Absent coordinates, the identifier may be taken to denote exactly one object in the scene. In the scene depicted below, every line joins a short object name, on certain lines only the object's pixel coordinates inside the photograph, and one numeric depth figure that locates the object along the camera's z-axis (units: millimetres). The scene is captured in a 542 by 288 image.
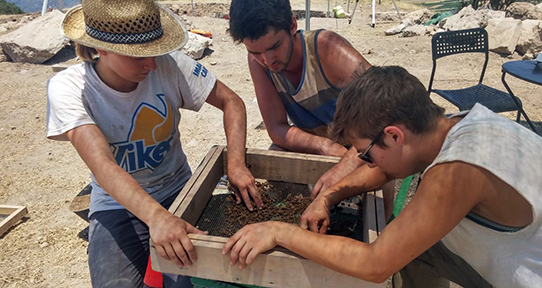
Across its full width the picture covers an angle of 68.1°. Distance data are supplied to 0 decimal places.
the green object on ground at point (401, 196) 2262
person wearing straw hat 1781
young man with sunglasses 1302
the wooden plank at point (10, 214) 3479
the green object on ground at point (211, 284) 1504
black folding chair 4617
